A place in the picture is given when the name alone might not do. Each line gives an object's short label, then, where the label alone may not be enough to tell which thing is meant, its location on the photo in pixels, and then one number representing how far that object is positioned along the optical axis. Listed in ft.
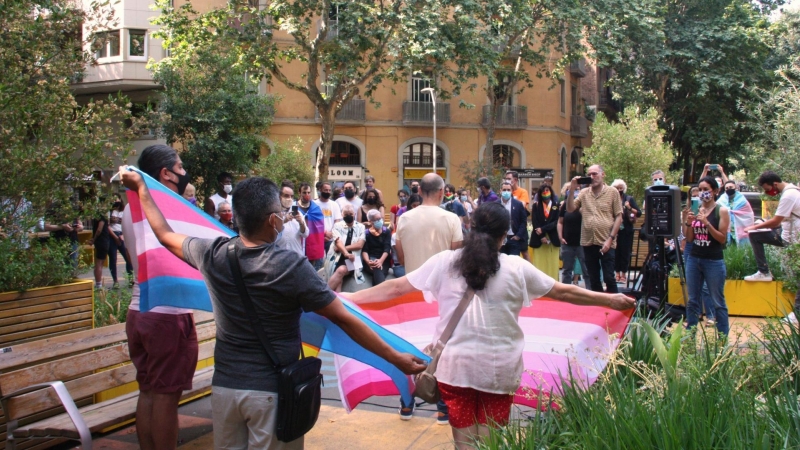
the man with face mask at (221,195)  38.14
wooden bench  14.32
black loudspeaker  28.58
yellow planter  34.99
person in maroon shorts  14.16
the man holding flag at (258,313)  10.60
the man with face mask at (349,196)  48.26
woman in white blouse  13.00
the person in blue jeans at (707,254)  26.53
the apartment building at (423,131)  121.60
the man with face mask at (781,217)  29.14
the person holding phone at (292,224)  32.32
